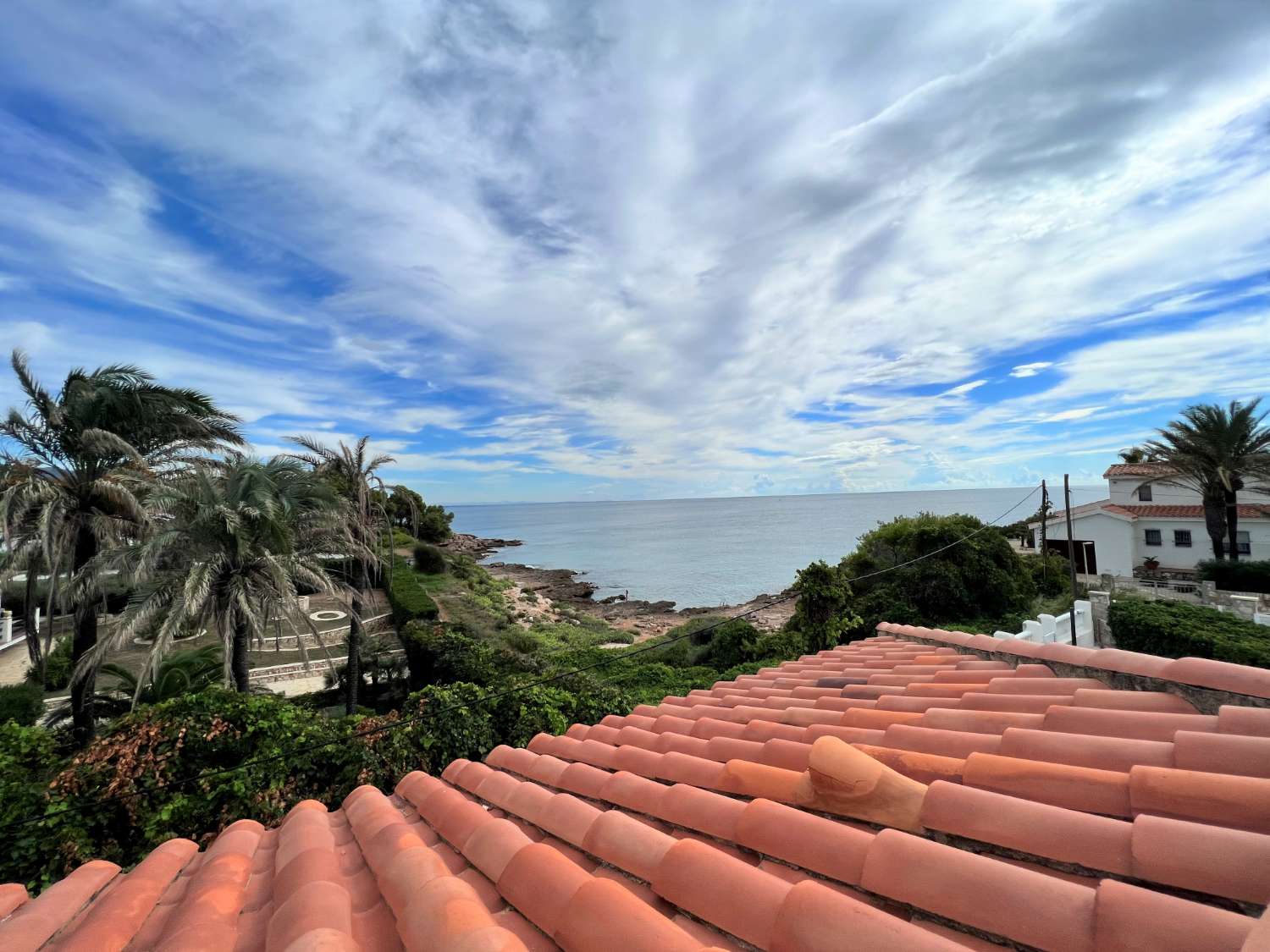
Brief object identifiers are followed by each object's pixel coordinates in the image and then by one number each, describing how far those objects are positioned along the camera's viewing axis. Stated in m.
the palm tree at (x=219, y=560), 10.55
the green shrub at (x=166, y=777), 6.94
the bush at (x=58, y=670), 17.53
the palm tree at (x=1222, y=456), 24.52
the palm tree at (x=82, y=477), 10.78
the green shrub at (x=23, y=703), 12.80
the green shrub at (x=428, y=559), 41.34
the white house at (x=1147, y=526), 28.17
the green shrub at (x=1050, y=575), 25.09
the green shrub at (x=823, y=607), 18.52
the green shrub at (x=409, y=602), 23.94
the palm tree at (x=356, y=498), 14.81
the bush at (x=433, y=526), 52.59
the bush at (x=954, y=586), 21.78
